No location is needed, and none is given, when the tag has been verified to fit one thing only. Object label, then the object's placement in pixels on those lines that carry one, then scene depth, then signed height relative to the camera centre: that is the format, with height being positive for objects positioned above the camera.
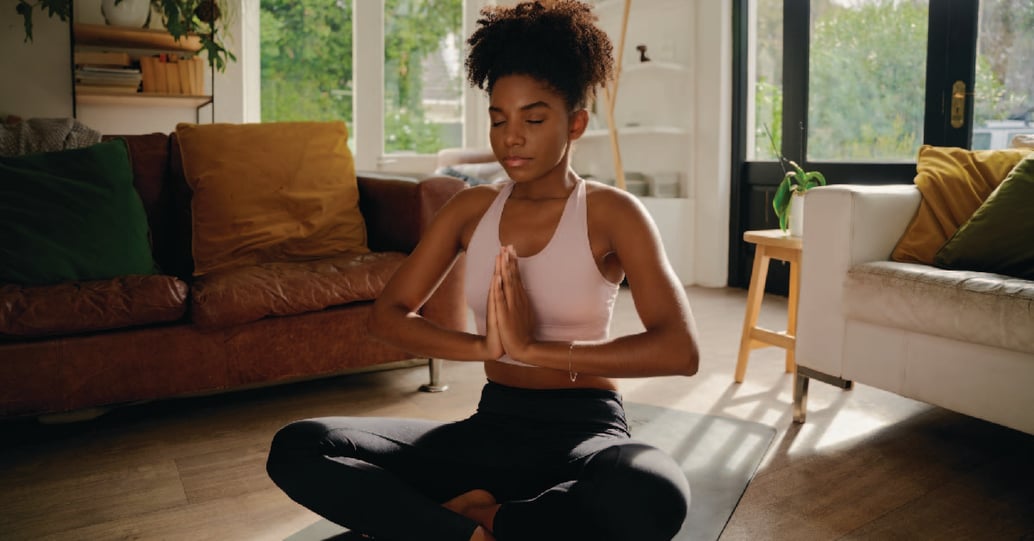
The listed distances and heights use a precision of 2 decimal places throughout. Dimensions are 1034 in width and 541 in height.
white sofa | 1.86 -0.35
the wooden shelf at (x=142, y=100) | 4.29 +0.43
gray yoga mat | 1.65 -0.71
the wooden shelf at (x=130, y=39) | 4.17 +0.74
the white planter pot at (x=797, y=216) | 2.69 -0.11
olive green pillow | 2.09 -0.14
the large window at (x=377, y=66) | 5.05 +0.74
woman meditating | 1.10 -0.26
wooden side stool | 2.71 -0.39
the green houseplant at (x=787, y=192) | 2.73 -0.03
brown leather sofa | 2.08 -0.41
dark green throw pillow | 2.23 -0.12
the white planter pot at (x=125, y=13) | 4.20 +0.87
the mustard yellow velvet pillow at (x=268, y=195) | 2.67 -0.06
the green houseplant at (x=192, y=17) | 3.93 +0.84
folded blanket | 2.69 +0.14
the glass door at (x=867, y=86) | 3.39 +0.47
